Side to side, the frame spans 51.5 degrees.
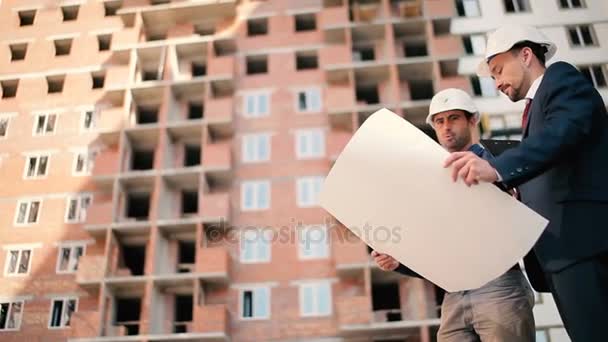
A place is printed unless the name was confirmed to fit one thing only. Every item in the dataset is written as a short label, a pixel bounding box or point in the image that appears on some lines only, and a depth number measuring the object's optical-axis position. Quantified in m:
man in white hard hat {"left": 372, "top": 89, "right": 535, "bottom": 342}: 2.69
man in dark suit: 2.00
